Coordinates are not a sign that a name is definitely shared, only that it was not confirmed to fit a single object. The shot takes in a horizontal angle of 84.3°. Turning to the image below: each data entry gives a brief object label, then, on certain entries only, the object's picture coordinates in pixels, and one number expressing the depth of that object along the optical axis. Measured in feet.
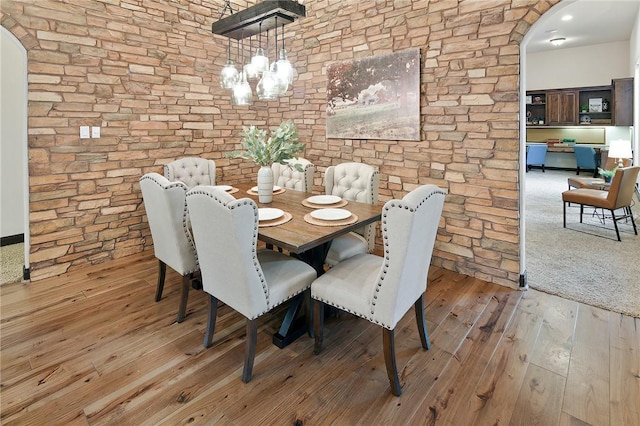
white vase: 9.09
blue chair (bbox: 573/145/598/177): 29.01
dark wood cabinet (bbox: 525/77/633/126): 30.68
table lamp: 15.83
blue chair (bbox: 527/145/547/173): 32.60
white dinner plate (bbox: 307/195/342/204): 9.01
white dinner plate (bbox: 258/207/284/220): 7.53
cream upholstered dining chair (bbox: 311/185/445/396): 5.38
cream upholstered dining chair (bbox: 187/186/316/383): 5.59
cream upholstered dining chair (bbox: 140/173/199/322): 7.59
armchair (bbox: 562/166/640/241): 12.94
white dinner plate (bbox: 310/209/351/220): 7.50
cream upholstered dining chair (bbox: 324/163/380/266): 8.71
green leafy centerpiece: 8.69
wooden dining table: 6.37
